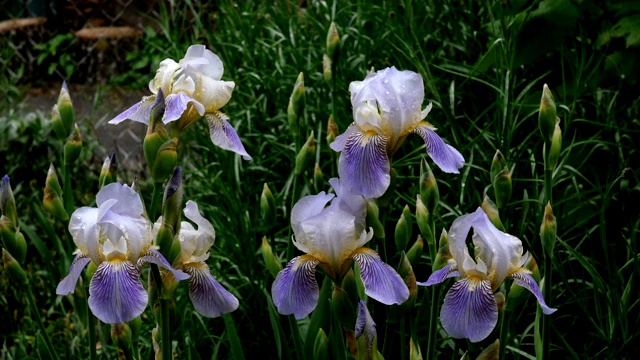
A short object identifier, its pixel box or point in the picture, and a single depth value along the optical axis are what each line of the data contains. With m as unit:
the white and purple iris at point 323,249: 1.15
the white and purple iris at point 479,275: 1.06
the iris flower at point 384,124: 1.18
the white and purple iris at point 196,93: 1.28
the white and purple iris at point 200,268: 1.22
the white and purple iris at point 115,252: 1.06
